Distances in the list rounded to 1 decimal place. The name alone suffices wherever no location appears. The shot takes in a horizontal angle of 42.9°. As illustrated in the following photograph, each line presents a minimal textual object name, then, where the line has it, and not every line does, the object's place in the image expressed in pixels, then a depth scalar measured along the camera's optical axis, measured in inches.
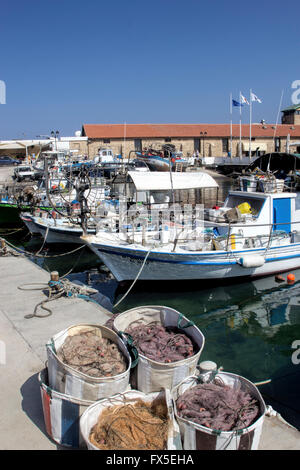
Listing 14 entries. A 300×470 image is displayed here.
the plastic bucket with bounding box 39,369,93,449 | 152.3
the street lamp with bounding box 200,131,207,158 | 2183.7
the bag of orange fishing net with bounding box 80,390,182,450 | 138.3
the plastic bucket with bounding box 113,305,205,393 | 170.2
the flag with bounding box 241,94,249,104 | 1660.9
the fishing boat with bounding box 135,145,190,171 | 1031.6
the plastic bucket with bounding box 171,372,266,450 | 135.6
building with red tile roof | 2038.6
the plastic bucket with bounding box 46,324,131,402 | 156.6
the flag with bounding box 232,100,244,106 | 1743.4
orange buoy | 484.1
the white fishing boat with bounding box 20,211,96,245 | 635.5
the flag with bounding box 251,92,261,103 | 1359.5
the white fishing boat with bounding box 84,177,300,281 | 424.8
